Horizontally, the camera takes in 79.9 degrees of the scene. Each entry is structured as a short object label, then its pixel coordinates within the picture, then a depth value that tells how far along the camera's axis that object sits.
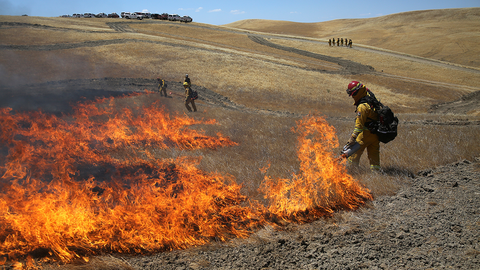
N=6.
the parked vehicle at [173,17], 63.12
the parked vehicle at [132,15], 60.25
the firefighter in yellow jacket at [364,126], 5.63
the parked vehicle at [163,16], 63.38
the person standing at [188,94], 13.83
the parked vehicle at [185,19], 62.40
